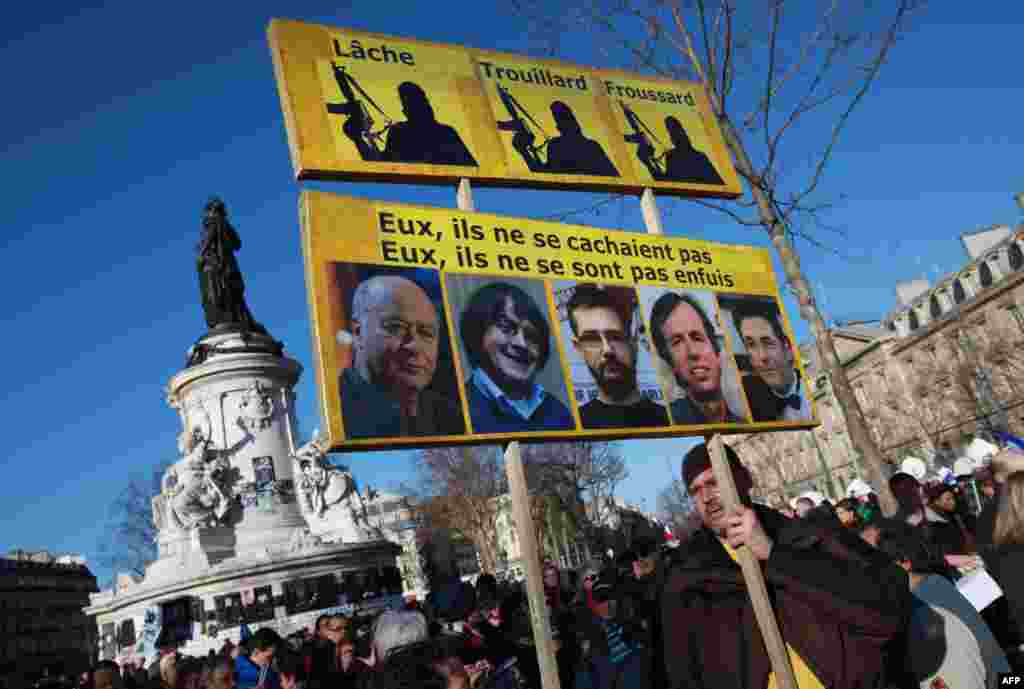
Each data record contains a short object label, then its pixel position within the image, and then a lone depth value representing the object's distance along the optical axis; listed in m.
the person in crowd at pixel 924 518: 6.32
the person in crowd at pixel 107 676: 6.58
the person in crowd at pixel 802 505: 11.93
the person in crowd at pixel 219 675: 5.50
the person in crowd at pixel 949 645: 3.62
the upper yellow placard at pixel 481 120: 4.94
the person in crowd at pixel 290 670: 5.97
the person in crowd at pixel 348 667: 5.91
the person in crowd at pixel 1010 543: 3.65
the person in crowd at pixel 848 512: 10.22
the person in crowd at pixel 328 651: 6.22
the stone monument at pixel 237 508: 17.06
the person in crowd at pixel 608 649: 4.56
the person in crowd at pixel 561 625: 6.67
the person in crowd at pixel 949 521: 7.12
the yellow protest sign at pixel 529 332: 4.27
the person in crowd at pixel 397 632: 3.78
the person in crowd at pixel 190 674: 5.95
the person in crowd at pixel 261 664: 6.69
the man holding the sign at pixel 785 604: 3.01
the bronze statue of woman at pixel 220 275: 22.88
